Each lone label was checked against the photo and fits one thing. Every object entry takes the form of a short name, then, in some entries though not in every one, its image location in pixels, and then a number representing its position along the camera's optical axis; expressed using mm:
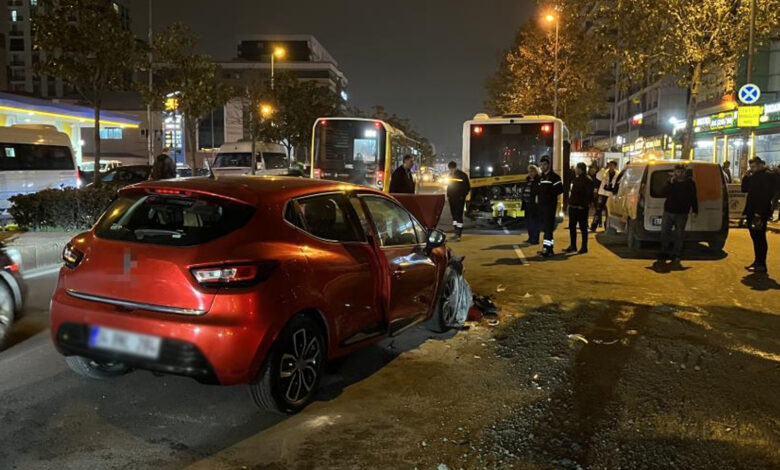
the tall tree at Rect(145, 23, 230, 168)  23047
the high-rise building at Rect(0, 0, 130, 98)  85125
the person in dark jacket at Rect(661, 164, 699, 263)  10913
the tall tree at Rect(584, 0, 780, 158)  19672
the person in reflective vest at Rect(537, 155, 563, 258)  12200
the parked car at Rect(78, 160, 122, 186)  25264
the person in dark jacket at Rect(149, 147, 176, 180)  14969
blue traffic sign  17625
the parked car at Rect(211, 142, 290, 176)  26781
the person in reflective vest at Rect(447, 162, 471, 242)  14922
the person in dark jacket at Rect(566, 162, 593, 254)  12172
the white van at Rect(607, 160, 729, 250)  12000
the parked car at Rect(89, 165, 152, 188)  21536
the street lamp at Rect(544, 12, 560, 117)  36672
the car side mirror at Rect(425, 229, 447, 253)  6109
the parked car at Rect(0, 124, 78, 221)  16547
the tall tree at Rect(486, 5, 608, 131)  40969
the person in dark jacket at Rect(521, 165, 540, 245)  13469
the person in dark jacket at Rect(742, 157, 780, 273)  10219
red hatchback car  4012
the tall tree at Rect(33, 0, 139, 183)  15625
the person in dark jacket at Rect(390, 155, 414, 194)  14164
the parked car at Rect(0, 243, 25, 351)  5969
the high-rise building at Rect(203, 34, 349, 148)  103438
